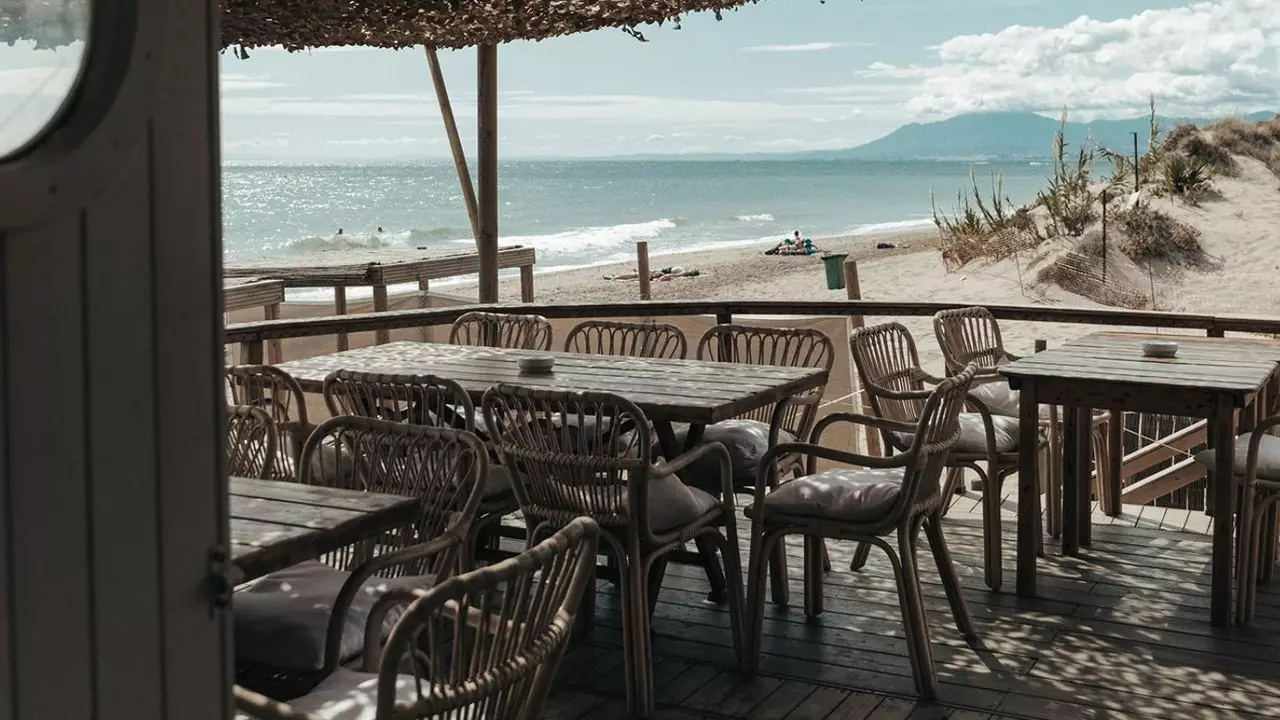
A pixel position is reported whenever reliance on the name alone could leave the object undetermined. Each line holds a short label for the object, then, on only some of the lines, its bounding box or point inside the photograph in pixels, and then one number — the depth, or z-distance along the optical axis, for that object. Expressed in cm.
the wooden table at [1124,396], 387
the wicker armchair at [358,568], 232
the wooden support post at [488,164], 634
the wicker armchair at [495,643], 171
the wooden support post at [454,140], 719
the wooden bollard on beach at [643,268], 1173
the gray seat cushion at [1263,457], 396
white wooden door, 129
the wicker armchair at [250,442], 315
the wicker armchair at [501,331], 553
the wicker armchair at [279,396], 386
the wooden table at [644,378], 364
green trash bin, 1715
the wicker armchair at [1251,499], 390
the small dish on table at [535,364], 421
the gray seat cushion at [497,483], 379
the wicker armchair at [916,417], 426
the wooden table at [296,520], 213
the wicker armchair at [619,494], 321
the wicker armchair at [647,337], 527
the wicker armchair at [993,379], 493
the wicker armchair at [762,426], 414
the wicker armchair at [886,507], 334
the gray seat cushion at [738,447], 417
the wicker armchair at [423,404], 340
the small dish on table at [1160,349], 439
